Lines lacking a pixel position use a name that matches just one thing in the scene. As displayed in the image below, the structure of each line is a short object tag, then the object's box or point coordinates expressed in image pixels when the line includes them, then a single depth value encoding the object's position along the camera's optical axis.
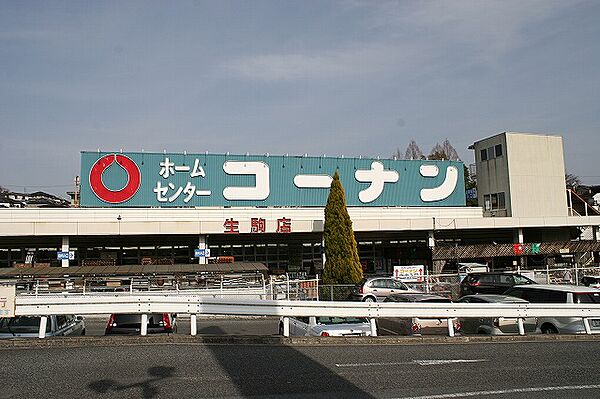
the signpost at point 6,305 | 12.09
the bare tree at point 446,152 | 96.47
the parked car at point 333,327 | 13.28
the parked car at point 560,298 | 14.82
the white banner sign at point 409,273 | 31.77
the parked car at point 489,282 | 25.72
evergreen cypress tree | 29.91
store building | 35.41
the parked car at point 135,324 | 14.67
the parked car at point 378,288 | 25.14
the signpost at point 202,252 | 34.09
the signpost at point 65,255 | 32.56
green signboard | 36.56
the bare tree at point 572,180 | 98.36
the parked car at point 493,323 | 14.84
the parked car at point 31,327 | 13.69
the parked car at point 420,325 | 14.12
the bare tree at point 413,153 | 97.38
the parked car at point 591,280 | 26.92
